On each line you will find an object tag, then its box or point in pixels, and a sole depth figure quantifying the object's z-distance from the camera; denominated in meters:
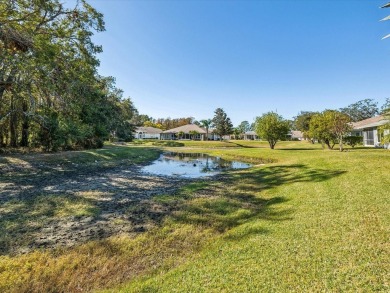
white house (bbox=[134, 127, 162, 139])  81.44
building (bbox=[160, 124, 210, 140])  74.81
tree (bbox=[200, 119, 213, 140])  73.00
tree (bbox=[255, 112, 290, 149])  32.56
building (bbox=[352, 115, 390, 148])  26.01
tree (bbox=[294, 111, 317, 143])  60.78
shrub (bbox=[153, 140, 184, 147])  50.06
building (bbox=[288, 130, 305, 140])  86.79
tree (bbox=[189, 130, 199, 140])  73.11
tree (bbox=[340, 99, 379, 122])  76.56
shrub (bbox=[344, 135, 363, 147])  30.50
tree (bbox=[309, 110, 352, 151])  24.34
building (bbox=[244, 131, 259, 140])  89.68
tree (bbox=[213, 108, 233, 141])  73.94
